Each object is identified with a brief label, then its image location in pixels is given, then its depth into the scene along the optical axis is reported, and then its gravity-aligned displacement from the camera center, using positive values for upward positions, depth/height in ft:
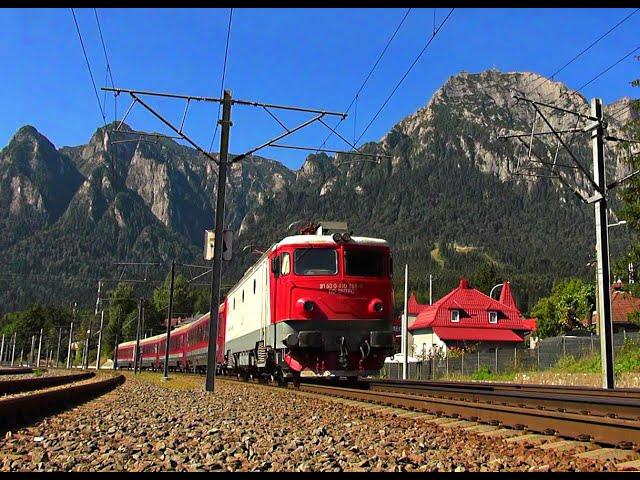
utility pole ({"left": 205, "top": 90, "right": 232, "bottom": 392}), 58.08 +10.90
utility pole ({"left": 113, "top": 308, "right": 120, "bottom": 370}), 216.74 -0.15
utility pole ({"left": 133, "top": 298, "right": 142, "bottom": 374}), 145.16 +0.54
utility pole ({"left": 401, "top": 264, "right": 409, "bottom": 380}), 118.32 +6.98
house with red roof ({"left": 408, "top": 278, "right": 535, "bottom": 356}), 204.44 +12.83
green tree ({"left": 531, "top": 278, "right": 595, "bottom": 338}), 269.64 +23.16
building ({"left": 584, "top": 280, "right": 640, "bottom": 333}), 237.25 +19.78
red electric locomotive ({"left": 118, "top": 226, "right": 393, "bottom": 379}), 53.06 +4.39
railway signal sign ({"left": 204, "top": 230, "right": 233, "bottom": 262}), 62.49 +10.00
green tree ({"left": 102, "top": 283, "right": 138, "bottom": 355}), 351.67 +20.73
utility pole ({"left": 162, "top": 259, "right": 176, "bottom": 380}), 122.13 +9.99
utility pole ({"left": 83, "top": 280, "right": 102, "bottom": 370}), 232.78 -0.79
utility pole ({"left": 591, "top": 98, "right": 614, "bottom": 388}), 64.29 +11.56
